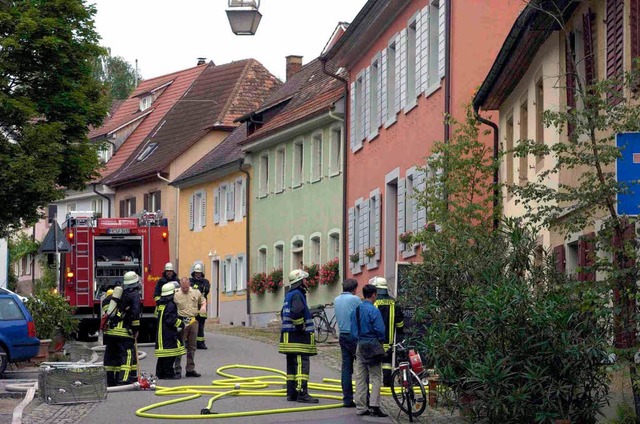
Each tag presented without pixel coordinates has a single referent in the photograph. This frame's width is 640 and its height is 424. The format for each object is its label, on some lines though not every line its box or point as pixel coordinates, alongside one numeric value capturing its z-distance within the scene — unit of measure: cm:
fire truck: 3422
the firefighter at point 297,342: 1894
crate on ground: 1938
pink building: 2906
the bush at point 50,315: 2861
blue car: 2405
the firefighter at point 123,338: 2139
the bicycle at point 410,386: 1675
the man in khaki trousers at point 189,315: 2364
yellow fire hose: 1739
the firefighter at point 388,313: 1922
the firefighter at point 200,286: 2989
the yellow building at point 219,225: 5219
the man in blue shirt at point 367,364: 1725
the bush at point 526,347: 1371
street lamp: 1345
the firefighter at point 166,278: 2656
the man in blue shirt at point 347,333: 1817
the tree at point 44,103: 3017
